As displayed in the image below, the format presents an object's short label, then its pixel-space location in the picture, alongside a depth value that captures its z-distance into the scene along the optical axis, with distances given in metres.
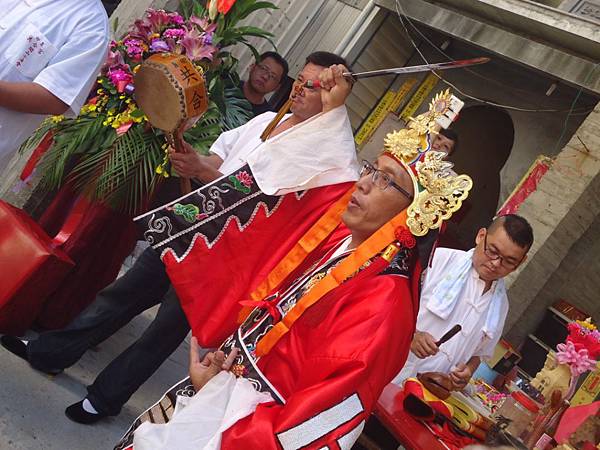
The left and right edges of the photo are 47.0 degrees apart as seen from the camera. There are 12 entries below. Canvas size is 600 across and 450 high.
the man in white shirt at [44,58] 2.85
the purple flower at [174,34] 4.23
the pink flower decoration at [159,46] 4.20
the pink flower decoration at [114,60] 4.29
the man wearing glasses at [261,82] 5.90
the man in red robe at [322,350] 1.97
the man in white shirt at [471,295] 4.05
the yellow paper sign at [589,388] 4.79
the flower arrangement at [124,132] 4.11
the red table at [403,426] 2.49
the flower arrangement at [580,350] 2.88
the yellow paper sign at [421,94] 8.90
